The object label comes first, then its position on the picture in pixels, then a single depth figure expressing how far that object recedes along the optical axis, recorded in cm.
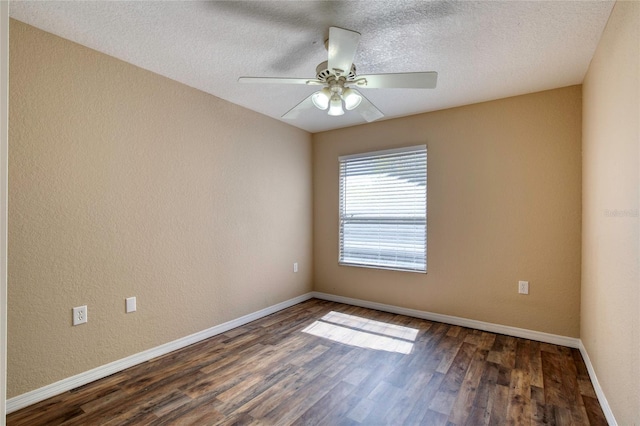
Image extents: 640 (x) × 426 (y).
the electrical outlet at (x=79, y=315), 215
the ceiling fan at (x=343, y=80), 169
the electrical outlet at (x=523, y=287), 298
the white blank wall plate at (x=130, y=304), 242
